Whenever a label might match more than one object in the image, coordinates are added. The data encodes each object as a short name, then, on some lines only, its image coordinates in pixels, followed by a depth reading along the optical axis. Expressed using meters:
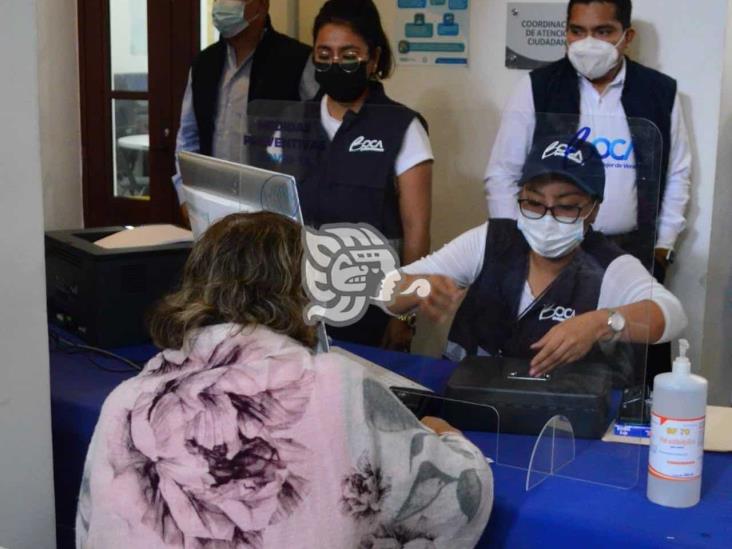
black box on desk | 1.59
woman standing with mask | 1.86
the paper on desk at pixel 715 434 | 1.60
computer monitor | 1.65
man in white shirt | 2.88
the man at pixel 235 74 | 3.06
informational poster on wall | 3.37
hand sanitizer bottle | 1.35
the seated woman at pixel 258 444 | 1.24
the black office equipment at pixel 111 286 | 2.17
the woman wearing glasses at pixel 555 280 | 1.58
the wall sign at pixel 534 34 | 3.21
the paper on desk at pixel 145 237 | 2.30
